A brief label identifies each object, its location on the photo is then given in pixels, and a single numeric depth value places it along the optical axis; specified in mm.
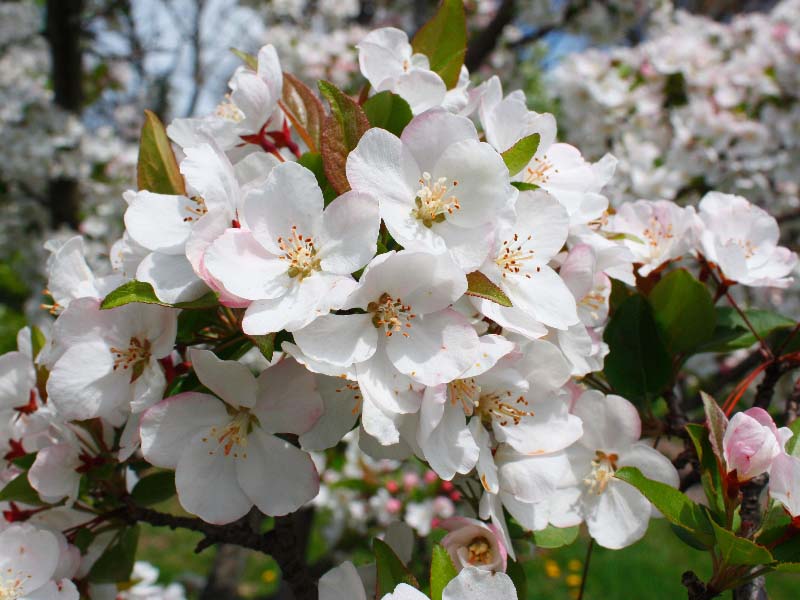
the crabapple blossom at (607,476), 245
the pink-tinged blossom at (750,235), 288
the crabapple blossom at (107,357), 212
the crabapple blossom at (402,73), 238
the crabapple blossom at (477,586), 195
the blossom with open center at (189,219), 199
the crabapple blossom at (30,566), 228
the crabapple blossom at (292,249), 194
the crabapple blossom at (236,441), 209
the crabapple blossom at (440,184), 203
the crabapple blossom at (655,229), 282
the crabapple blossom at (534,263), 213
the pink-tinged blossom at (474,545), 222
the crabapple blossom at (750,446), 211
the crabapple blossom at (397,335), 191
